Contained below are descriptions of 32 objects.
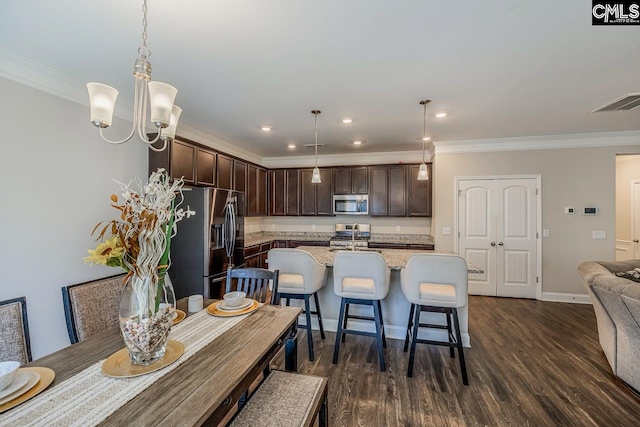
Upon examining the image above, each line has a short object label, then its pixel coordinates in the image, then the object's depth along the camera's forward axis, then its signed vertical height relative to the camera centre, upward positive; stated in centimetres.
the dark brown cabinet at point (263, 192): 523 +46
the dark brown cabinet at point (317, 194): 528 +42
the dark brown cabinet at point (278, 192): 549 +47
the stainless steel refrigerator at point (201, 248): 323 -40
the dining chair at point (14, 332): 138 -62
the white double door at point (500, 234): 428 -28
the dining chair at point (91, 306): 158 -57
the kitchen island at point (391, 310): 282 -106
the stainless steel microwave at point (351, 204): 511 +22
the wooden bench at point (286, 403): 119 -89
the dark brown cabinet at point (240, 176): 443 +67
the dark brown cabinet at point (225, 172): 405 +67
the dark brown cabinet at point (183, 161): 319 +67
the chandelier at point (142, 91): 131 +57
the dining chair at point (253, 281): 206 -51
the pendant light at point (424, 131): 283 +119
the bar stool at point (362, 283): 245 -63
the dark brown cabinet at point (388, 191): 495 +46
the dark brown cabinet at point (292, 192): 542 +47
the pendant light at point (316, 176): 331 +48
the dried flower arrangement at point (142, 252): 111 -15
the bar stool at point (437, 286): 229 -61
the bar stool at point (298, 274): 260 -57
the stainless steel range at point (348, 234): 503 -36
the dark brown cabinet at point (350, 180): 512 +68
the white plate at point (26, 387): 91 -62
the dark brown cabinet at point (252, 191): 486 +45
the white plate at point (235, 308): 174 -59
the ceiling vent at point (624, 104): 265 +118
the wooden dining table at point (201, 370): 89 -64
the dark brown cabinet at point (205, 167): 360 +66
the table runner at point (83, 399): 84 -64
